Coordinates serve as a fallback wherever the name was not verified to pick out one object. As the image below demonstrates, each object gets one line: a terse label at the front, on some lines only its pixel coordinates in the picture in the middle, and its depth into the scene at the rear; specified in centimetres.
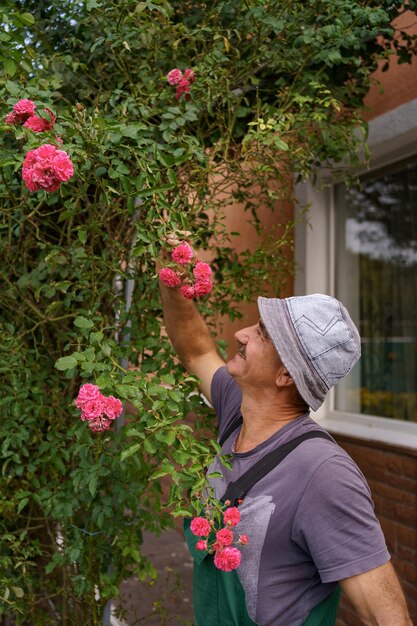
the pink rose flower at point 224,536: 171
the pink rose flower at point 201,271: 204
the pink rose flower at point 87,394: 185
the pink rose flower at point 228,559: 168
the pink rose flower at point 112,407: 185
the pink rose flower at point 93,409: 184
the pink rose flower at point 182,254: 199
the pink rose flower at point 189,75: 253
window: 429
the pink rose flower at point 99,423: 186
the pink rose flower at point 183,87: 254
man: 168
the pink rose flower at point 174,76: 253
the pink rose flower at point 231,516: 171
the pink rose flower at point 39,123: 203
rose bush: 246
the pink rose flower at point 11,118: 208
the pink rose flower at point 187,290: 207
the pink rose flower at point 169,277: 203
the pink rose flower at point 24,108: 207
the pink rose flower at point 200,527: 172
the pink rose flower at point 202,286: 205
